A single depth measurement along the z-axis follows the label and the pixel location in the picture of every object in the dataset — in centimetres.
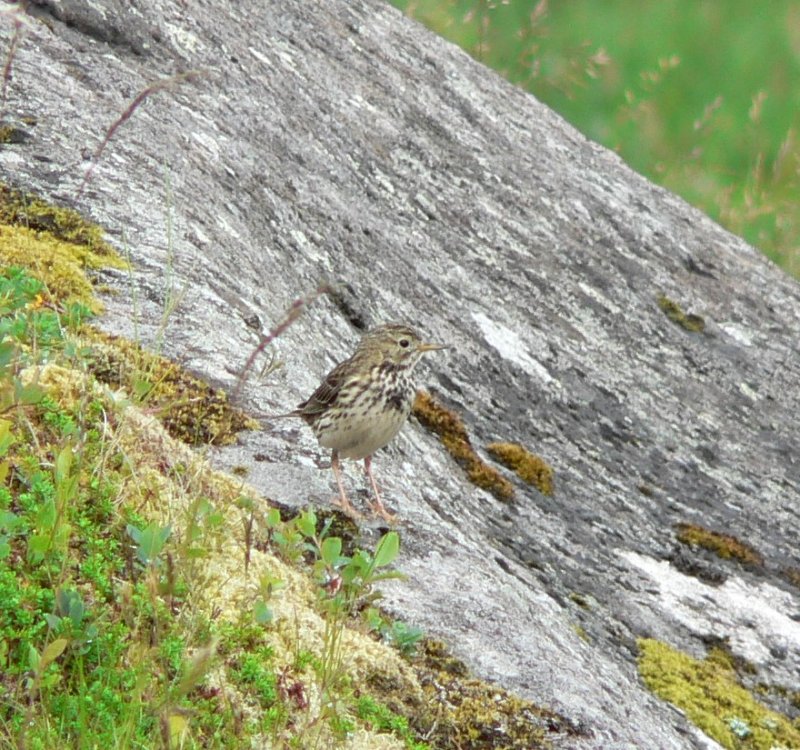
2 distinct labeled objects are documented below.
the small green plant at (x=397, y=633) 914
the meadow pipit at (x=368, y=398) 1148
